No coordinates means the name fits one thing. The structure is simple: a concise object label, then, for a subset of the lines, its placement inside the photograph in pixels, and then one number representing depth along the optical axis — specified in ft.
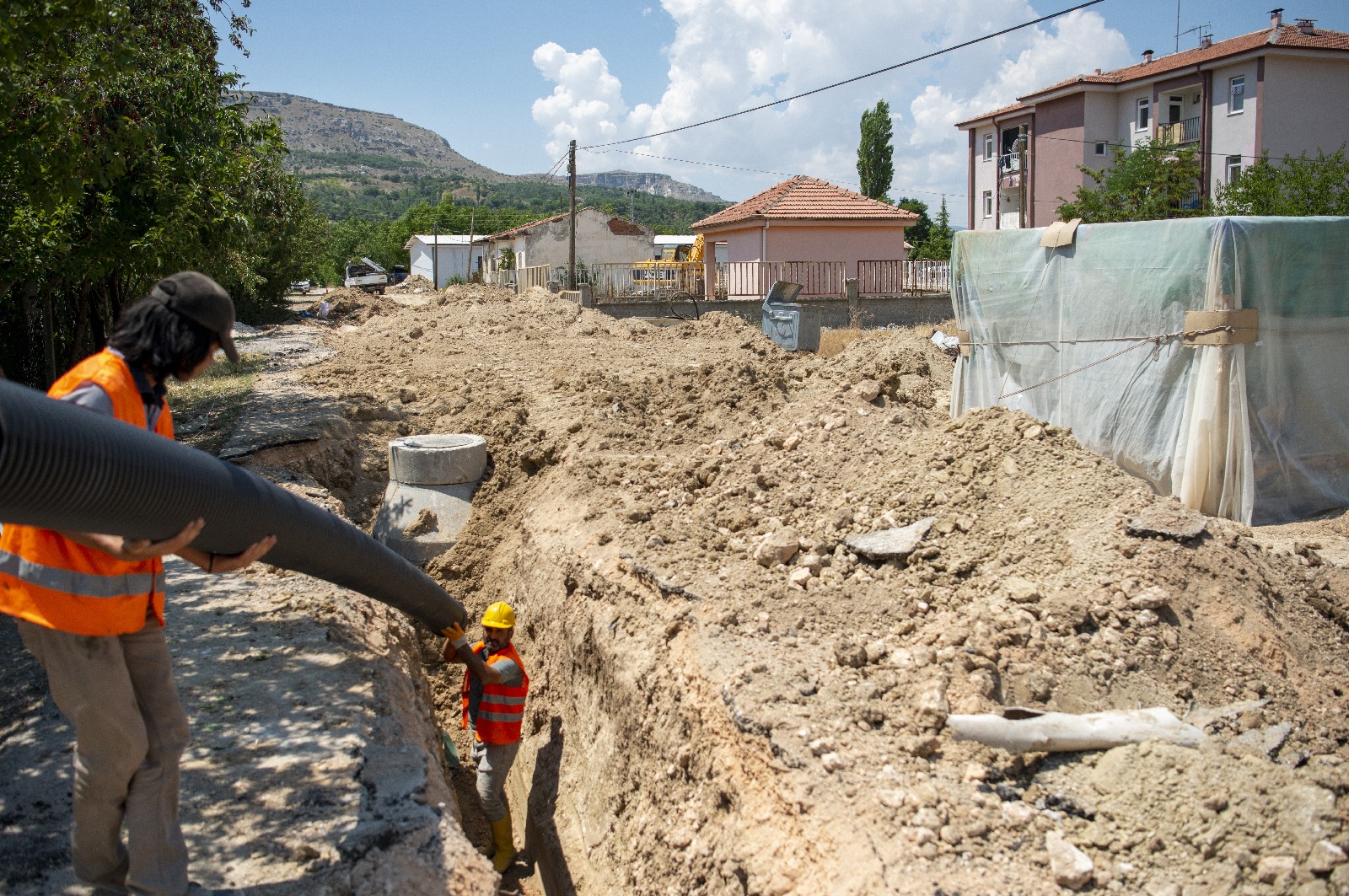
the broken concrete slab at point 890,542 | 18.49
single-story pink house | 87.66
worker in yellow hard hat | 18.79
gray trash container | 54.90
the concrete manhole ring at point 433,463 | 31.37
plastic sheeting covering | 20.79
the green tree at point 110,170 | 18.95
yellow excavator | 82.23
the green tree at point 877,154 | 203.21
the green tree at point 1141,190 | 87.81
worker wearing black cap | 8.73
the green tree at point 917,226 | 198.49
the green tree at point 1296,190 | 61.31
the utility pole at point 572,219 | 81.66
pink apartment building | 100.63
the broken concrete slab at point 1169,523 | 16.80
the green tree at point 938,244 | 168.78
